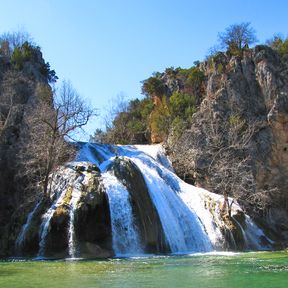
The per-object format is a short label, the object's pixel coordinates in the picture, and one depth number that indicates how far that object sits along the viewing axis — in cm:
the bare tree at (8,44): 3821
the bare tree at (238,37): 3847
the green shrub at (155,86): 3882
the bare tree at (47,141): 2206
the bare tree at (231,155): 2743
